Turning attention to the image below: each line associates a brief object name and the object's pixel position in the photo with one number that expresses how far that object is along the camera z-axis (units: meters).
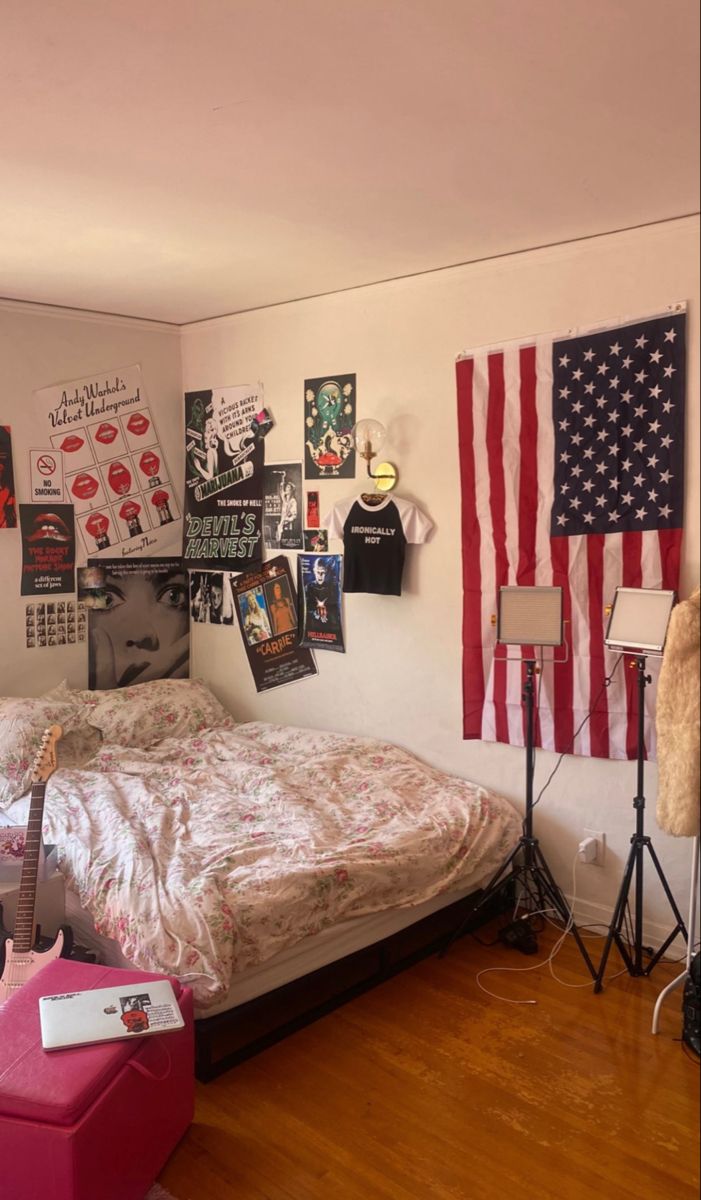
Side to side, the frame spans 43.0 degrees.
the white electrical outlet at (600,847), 3.09
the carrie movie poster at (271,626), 4.14
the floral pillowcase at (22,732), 3.40
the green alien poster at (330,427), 3.80
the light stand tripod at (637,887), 2.41
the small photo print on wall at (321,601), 3.93
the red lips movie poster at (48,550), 4.08
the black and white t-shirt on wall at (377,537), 3.54
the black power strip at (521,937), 2.99
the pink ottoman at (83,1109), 1.70
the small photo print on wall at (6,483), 3.96
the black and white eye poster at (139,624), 4.34
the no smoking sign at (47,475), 4.09
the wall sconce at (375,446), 3.61
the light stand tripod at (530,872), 3.03
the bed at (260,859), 2.37
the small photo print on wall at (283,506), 4.07
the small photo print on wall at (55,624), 4.11
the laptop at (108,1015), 1.87
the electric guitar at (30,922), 2.31
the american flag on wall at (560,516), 2.09
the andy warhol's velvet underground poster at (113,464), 4.18
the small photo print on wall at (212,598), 4.43
